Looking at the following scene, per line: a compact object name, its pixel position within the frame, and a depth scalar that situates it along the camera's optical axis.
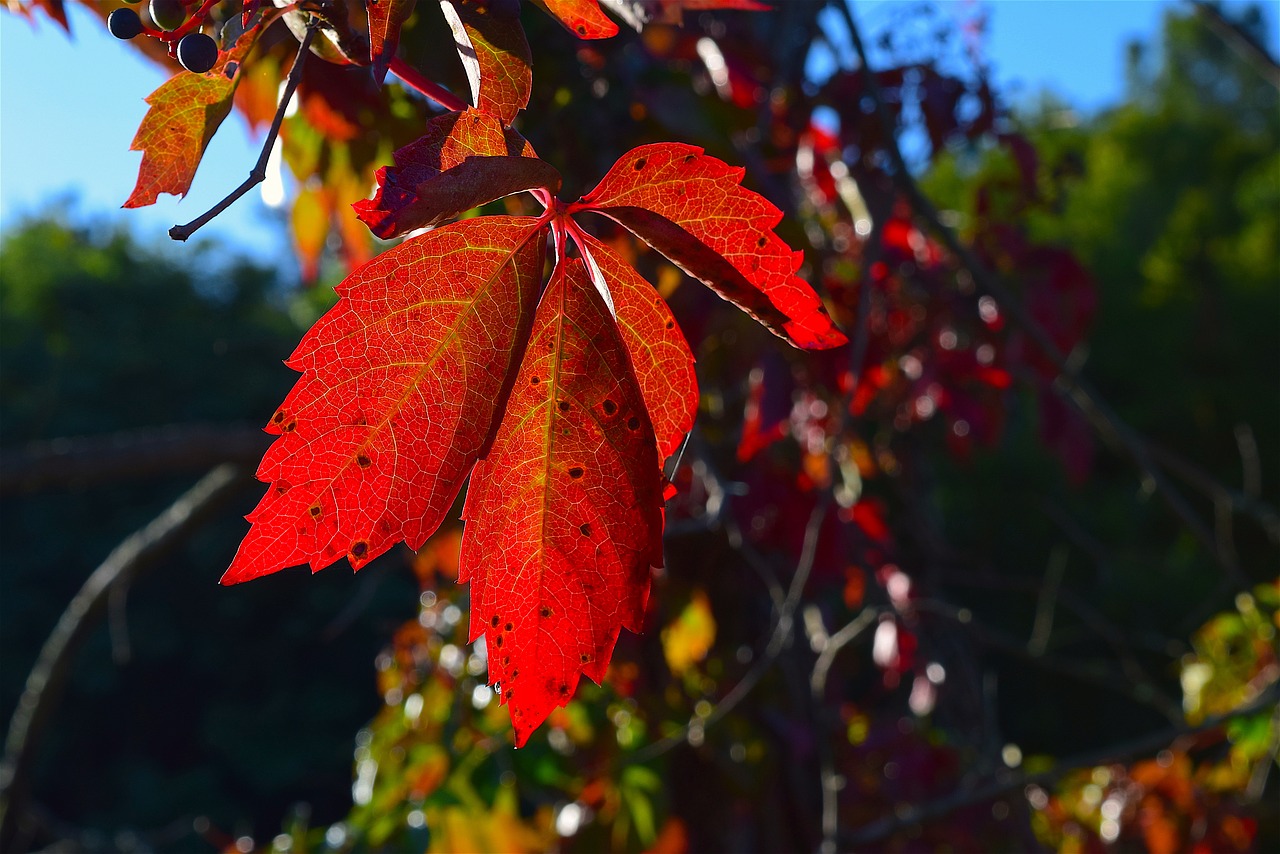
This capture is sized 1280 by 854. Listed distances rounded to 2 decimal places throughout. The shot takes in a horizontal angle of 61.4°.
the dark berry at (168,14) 0.43
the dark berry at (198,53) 0.43
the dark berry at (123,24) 0.49
